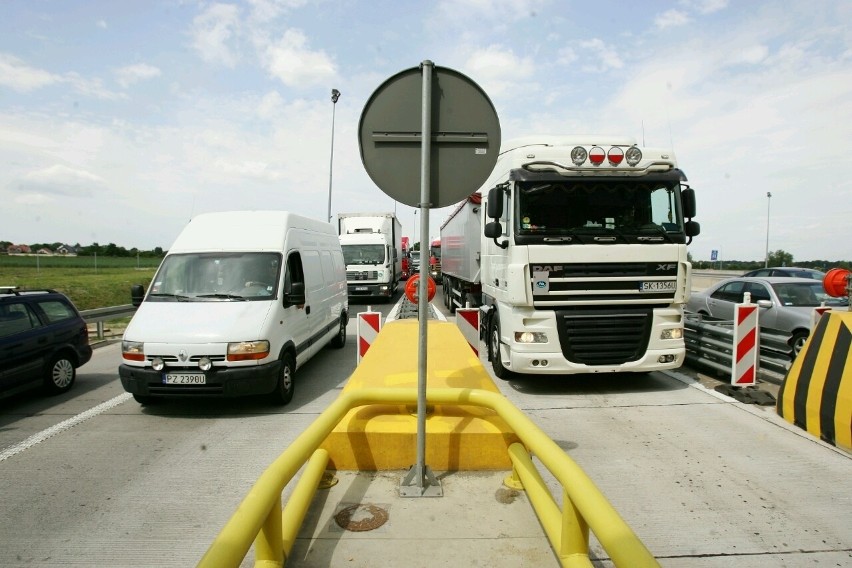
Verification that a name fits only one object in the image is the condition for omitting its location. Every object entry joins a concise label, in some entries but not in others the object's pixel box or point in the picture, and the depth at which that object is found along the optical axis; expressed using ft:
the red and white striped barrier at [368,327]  23.36
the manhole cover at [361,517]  9.43
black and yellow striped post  15.58
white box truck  72.95
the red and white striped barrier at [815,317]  20.13
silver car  32.68
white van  19.75
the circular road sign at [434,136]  10.09
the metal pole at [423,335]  9.86
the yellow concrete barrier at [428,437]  11.02
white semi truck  22.04
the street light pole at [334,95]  108.78
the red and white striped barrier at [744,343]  22.45
